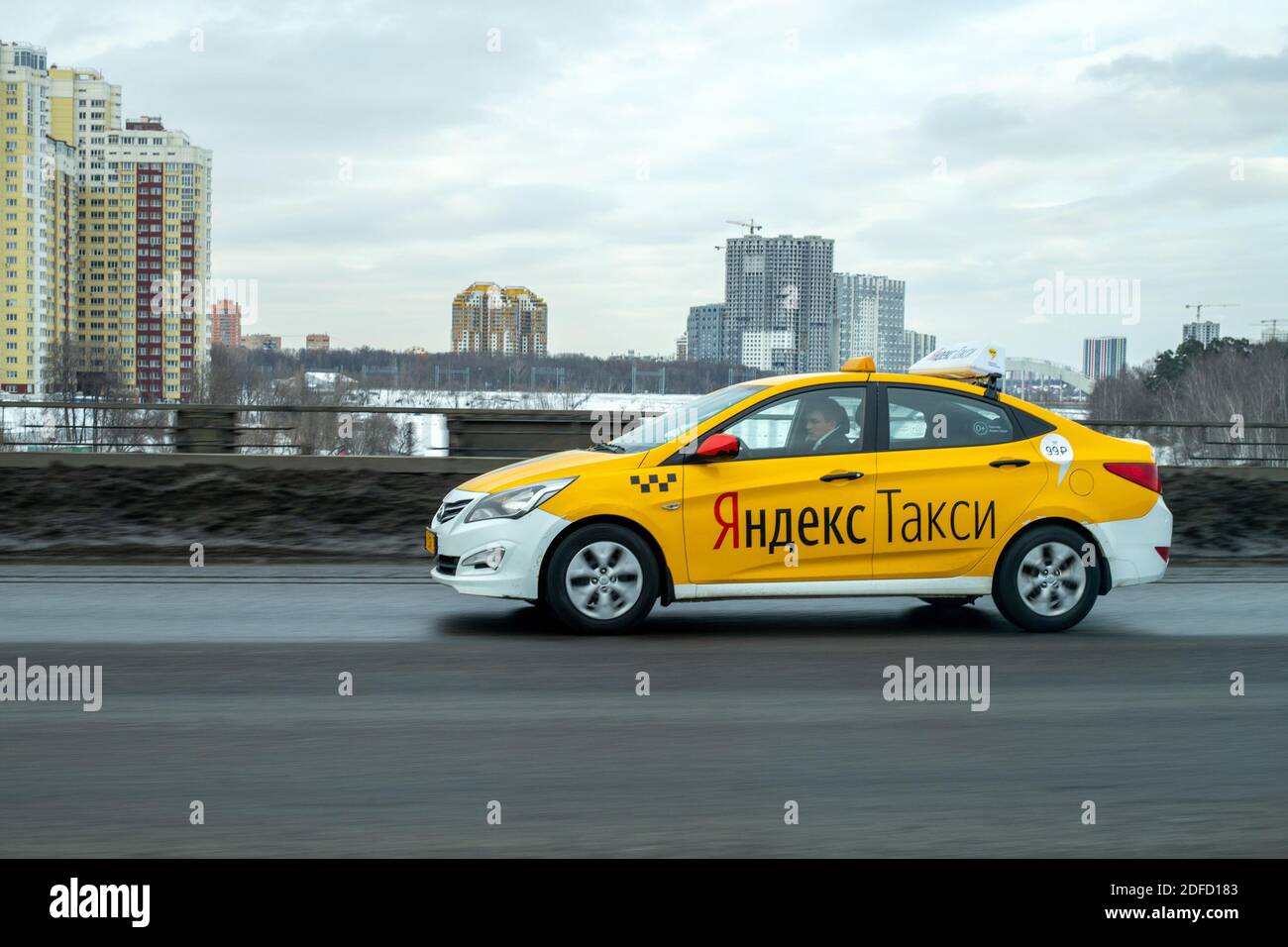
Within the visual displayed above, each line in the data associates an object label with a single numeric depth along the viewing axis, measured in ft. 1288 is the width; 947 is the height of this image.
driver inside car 28.73
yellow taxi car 27.61
